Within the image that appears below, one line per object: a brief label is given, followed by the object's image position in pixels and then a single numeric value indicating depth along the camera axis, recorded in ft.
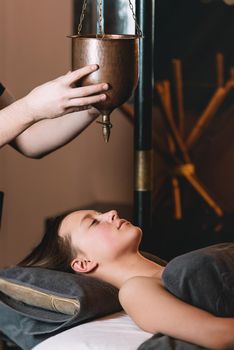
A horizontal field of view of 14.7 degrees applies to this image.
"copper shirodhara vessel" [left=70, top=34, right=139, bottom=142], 7.23
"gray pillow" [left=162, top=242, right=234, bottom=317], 7.03
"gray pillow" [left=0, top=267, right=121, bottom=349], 7.48
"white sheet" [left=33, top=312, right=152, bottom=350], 6.91
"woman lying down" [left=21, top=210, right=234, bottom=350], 6.82
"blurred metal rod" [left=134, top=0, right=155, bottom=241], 9.78
